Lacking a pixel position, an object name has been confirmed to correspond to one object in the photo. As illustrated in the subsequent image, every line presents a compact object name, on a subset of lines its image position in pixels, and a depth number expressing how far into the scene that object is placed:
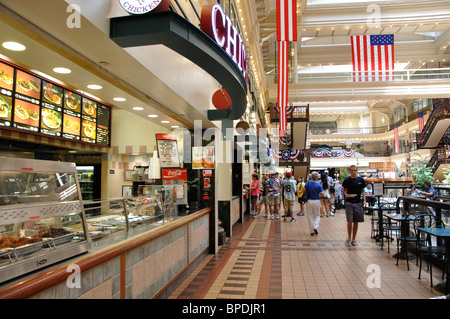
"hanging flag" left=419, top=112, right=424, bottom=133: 23.05
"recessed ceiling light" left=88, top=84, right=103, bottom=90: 3.76
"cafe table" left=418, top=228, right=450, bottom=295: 4.13
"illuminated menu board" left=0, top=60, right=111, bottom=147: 5.11
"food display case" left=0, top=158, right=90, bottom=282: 2.09
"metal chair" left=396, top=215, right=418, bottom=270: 5.38
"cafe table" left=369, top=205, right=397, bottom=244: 7.17
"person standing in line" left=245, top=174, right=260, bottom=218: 12.48
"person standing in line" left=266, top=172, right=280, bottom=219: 11.27
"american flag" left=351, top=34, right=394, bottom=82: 12.57
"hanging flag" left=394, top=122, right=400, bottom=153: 26.78
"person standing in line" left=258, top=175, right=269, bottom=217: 12.22
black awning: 2.67
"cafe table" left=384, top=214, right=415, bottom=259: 5.86
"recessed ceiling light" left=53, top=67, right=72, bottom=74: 3.23
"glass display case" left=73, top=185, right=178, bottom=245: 3.41
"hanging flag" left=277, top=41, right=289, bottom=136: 10.51
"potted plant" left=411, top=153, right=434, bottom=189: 11.92
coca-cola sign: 6.25
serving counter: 2.08
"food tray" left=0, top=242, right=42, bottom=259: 2.07
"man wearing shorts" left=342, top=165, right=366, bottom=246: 6.94
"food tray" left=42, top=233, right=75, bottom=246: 2.44
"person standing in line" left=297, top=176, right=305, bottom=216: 11.55
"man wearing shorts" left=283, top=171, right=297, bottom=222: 11.06
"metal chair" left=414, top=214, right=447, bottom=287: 4.59
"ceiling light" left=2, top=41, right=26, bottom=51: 2.67
